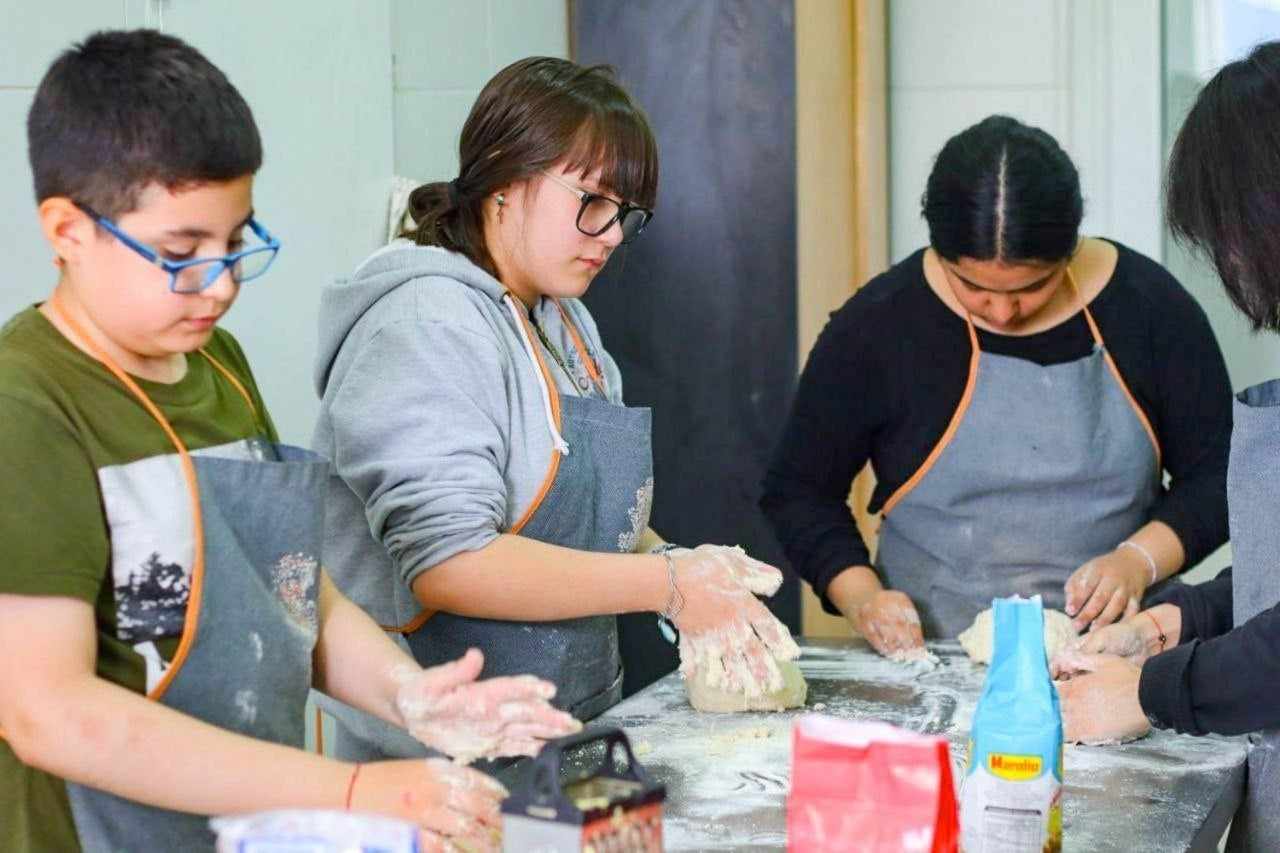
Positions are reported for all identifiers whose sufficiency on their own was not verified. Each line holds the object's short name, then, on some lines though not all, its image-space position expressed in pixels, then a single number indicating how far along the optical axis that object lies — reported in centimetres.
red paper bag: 178
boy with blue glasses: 187
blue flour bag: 192
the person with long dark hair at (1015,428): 278
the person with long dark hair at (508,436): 231
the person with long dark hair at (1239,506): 215
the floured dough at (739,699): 244
